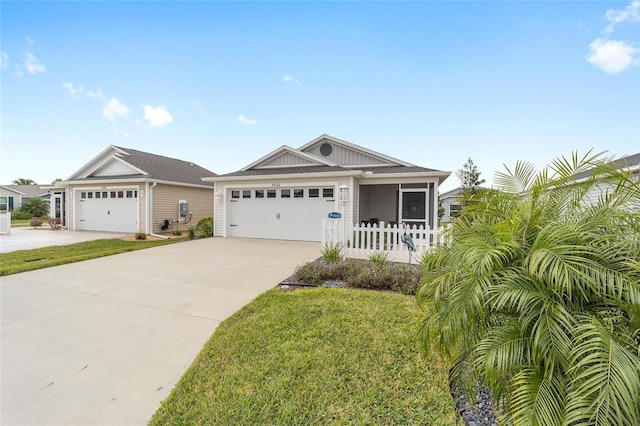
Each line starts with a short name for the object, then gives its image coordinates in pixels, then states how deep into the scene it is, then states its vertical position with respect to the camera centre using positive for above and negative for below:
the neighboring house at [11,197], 28.36 +1.22
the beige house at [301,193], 10.59 +0.65
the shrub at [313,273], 5.35 -1.36
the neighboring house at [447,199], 28.21 +1.04
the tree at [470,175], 25.06 +3.26
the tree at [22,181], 45.12 +4.64
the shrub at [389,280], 4.77 -1.35
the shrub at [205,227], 12.21 -0.90
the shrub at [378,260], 5.87 -1.17
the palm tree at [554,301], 1.25 -0.55
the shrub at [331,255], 6.22 -1.12
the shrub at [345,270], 5.46 -1.30
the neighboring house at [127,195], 13.53 +0.74
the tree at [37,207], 25.28 +0.10
